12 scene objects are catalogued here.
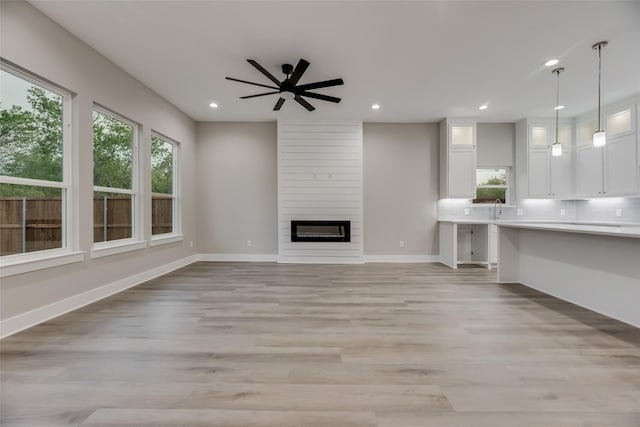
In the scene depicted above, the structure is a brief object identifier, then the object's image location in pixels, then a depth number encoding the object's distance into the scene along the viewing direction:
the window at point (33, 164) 2.46
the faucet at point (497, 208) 5.89
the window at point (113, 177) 3.41
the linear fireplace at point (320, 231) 5.67
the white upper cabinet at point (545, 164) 5.60
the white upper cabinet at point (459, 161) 5.62
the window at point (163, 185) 4.63
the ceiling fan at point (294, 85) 3.13
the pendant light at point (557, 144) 3.67
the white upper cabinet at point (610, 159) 4.56
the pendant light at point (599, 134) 3.07
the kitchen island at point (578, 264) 2.53
